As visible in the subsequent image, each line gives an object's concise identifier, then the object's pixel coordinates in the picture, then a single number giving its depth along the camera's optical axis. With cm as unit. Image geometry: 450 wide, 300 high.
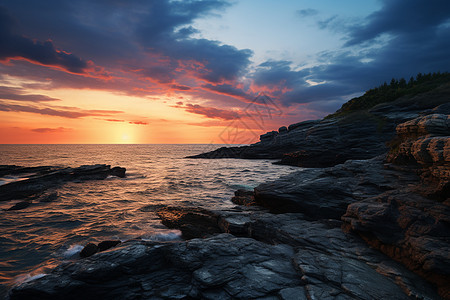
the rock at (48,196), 1680
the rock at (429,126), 783
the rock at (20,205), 1458
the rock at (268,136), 6241
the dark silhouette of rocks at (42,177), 1798
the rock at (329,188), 916
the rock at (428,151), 614
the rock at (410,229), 462
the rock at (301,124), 4737
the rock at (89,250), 791
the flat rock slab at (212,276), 441
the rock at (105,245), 826
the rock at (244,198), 1422
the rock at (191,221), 960
